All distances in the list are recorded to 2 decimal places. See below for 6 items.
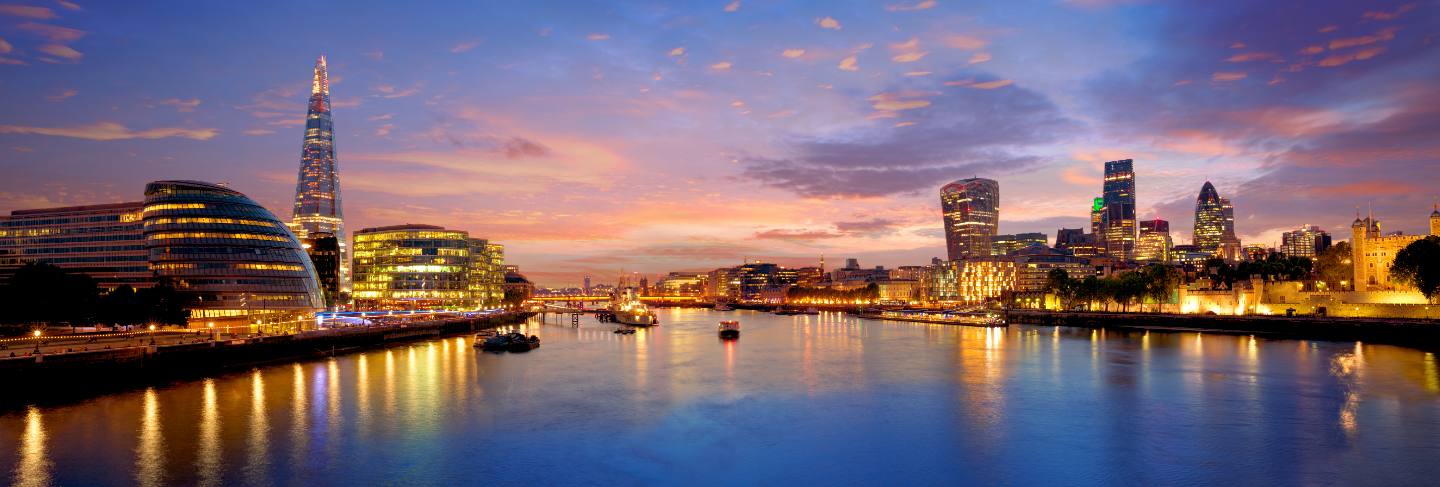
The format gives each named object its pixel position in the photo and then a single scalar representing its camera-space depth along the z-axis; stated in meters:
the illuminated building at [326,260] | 183.38
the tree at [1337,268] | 122.88
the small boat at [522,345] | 87.06
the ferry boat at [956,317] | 139.14
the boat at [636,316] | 143.18
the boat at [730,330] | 104.50
